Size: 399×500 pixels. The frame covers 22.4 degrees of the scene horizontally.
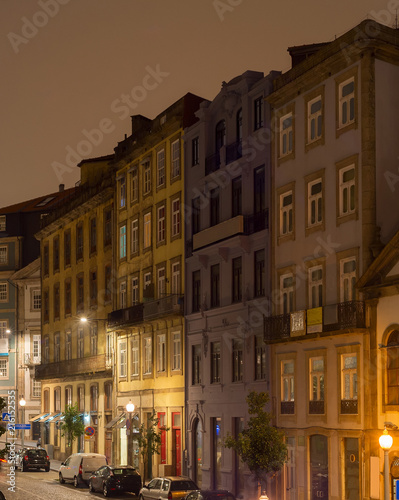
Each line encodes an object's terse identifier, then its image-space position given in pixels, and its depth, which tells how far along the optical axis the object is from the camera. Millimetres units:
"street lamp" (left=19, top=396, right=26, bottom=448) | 88350
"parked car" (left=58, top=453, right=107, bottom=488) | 52594
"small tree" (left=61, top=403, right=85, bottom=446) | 66125
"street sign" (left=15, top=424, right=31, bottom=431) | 66500
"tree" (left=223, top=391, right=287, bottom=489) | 38188
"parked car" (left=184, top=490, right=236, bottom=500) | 34031
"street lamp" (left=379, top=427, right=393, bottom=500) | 29422
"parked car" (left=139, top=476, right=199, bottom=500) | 38250
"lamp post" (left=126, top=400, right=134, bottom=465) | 56031
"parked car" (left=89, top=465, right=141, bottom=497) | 46000
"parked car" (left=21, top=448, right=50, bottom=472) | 62781
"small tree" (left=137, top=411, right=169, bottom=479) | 52594
